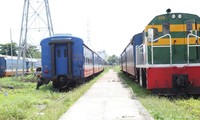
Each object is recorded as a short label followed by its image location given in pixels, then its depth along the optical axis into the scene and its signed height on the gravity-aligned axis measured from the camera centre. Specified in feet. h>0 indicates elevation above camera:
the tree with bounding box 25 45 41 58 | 219.66 +8.47
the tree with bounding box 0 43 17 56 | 261.96 +16.06
